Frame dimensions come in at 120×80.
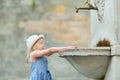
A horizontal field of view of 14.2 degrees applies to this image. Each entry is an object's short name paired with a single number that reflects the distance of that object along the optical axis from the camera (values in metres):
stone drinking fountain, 4.41
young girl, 4.68
